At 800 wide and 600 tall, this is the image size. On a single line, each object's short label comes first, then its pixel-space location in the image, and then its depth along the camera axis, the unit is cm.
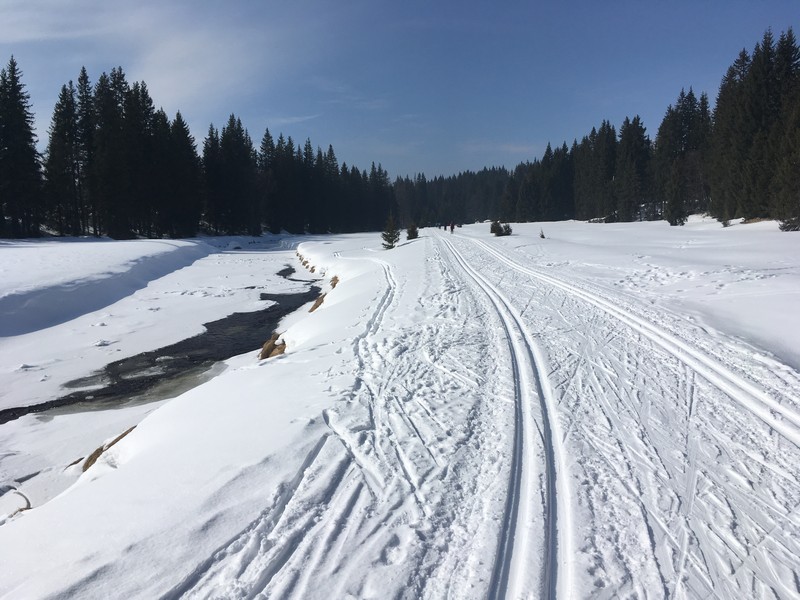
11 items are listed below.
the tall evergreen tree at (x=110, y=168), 4072
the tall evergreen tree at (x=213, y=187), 5725
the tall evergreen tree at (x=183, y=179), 4822
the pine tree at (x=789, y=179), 2409
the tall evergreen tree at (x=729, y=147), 3469
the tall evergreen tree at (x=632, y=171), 6002
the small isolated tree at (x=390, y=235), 3647
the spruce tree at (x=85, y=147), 4191
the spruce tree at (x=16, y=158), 3516
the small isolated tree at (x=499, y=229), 4094
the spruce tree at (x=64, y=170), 3947
